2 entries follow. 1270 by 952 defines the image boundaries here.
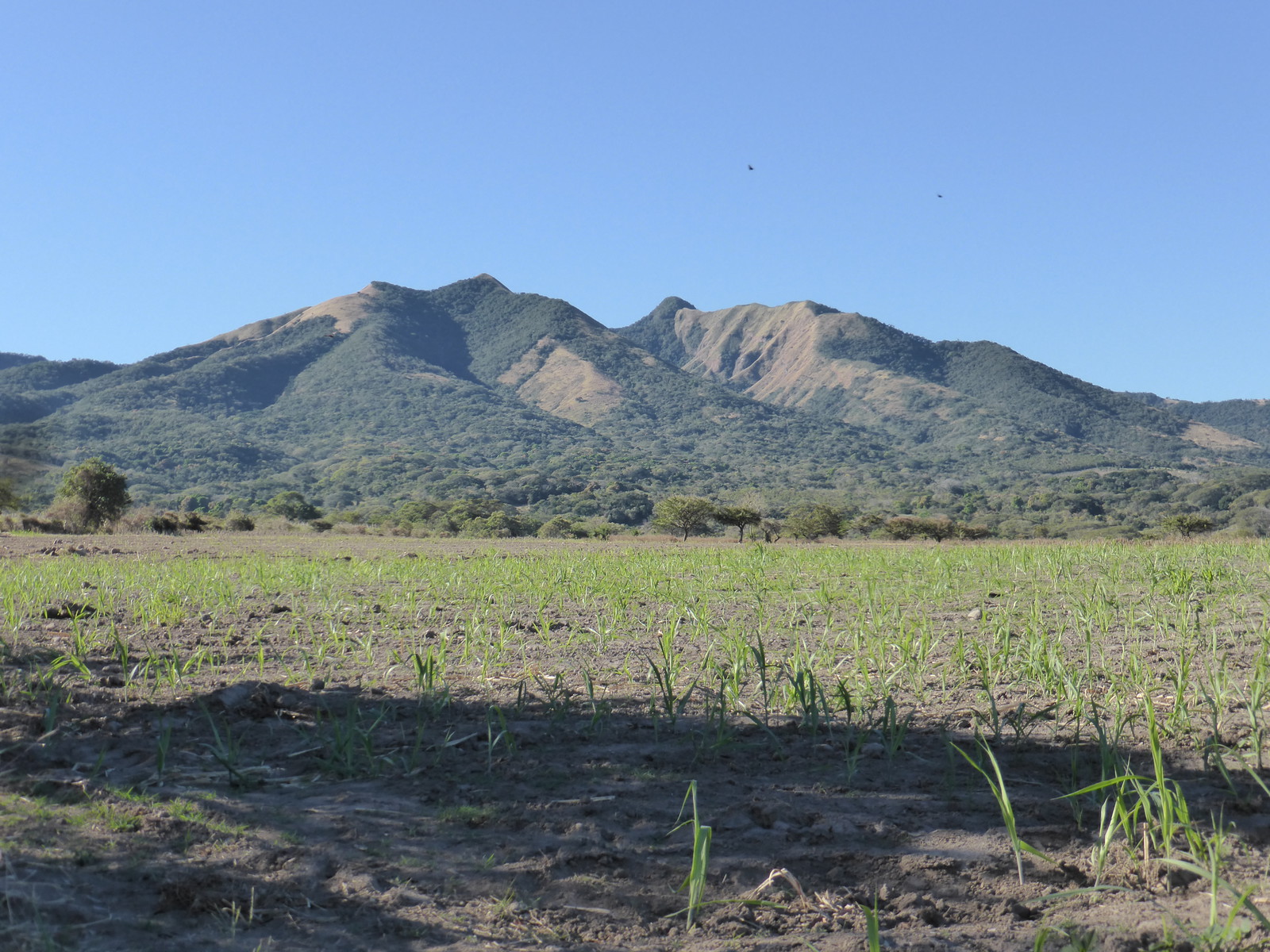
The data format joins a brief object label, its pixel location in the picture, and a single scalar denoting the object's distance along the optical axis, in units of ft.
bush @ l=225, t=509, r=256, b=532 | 123.24
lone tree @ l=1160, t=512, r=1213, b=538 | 106.32
